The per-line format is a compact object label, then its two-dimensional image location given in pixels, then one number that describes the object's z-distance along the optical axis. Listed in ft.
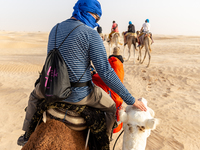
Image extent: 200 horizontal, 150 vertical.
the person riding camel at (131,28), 42.01
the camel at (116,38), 49.14
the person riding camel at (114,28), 49.81
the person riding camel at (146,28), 37.52
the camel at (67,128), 4.87
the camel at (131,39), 42.06
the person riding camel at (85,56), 5.14
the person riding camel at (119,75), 8.54
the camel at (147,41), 36.99
